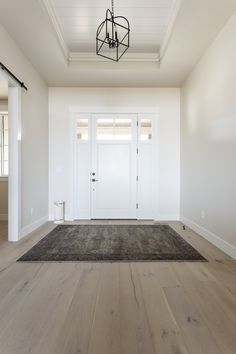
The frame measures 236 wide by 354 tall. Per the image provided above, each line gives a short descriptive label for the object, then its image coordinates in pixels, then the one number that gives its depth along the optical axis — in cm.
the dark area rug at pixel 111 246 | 305
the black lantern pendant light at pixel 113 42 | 241
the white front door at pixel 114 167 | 559
